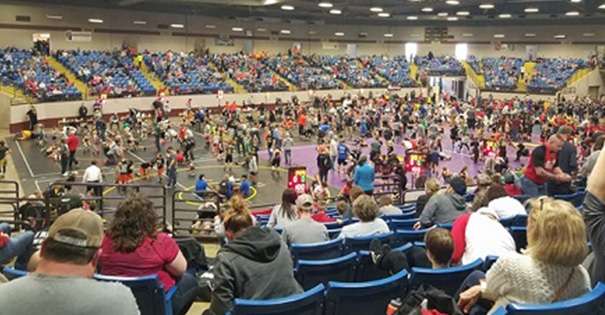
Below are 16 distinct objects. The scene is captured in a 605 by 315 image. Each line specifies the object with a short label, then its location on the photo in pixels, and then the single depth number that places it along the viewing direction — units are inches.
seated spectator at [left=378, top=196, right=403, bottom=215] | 352.8
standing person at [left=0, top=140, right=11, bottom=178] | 709.3
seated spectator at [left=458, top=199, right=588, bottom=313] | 113.6
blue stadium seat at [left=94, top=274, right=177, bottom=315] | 153.9
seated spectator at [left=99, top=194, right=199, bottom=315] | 162.6
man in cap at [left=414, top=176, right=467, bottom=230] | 271.1
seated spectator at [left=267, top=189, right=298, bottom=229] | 284.8
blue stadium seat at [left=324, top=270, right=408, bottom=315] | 159.5
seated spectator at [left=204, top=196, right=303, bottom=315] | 146.3
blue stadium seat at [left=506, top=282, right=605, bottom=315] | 113.9
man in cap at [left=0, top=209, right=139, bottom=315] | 85.3
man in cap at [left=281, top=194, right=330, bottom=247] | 235.0
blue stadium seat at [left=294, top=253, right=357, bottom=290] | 197.3
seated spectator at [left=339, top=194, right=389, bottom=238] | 243.9
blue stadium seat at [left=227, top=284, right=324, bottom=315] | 137.7
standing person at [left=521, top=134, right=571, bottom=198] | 345.4
